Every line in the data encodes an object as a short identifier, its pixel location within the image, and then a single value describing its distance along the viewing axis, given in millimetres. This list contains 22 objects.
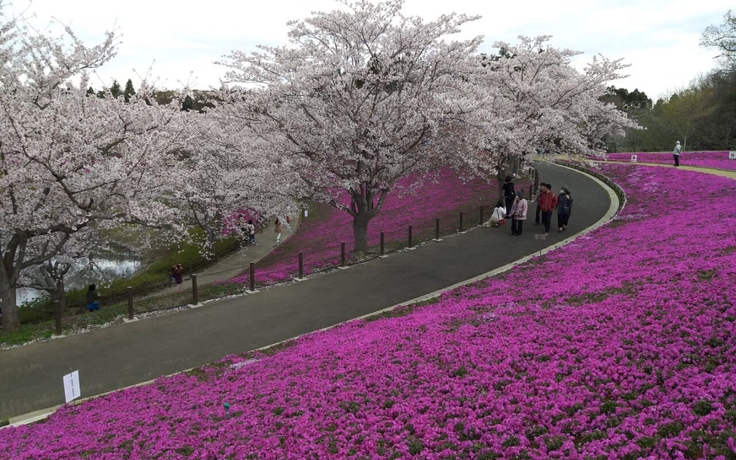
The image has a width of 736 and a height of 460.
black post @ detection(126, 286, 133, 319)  11867
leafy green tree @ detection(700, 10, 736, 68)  40156
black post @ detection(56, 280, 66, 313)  16638
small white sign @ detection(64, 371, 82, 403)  7188
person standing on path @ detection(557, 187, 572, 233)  17469
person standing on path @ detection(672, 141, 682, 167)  29194
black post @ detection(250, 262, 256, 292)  14106
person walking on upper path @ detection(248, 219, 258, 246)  25255
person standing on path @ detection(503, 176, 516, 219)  20344
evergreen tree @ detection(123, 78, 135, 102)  66369
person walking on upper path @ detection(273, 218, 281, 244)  27062
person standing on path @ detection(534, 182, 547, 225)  17438
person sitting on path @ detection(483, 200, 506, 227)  19375
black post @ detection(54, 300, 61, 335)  10916
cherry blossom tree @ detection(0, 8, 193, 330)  11023
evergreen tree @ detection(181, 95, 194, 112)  68312
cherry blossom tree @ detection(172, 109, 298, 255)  16875
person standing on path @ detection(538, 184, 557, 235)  17053
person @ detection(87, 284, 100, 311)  14961
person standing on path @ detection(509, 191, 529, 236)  17375
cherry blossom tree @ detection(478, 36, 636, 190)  23000
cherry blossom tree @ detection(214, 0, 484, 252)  14758
